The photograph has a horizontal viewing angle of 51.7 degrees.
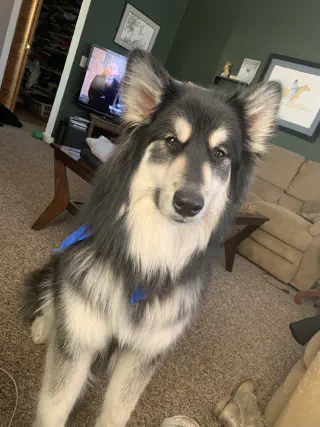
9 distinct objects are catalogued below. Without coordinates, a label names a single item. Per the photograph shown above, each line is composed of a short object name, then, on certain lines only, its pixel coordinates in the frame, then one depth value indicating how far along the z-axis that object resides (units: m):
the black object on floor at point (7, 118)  4.71
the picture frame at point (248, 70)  5.12
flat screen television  4.68
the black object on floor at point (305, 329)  1.45
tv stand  4.66
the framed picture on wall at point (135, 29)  4.98
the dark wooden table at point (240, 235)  2.84
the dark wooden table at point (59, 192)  2.26
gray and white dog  0.99
